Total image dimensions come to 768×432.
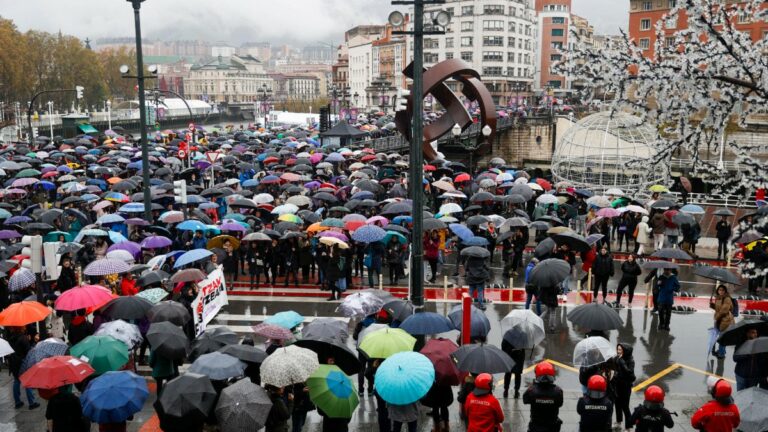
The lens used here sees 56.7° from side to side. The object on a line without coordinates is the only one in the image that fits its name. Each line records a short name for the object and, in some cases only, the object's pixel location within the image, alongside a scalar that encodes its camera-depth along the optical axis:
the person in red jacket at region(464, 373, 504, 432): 8.38
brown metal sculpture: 29.92
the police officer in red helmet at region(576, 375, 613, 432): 8.62
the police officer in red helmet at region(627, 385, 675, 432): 8.54
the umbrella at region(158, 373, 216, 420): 8.20
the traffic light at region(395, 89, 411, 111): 30.12
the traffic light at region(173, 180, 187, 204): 18.98
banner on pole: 13.10
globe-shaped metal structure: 38.56
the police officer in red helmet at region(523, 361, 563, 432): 8.80
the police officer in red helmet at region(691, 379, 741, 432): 8.41
